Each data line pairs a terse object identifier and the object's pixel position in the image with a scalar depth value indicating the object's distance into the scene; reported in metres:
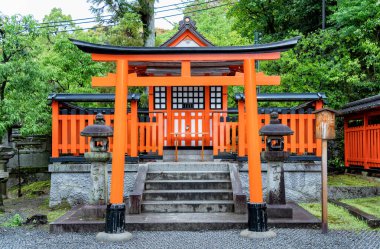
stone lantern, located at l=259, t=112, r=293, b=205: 8.62
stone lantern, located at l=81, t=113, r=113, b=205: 8.59
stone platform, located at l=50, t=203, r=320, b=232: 7.91
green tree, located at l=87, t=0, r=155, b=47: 19.67
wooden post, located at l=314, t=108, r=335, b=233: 7.58
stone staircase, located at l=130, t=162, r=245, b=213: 9.07
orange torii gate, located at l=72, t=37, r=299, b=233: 7.48
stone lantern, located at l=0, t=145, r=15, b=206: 10.65
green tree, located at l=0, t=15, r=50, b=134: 12.49
